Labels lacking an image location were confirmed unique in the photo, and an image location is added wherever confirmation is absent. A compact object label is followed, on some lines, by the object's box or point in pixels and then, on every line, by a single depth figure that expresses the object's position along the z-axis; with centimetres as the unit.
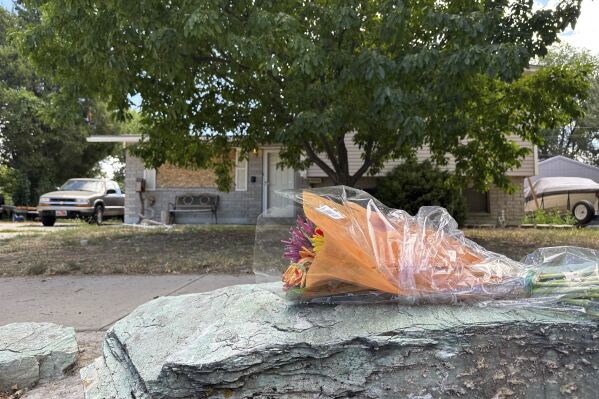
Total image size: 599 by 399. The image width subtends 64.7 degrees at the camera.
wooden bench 1611
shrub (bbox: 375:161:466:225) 1262
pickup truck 1666
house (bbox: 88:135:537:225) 1612
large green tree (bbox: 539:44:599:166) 4053
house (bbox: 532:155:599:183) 2958
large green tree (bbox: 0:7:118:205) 2705
